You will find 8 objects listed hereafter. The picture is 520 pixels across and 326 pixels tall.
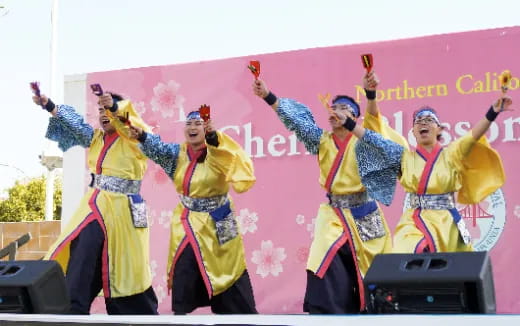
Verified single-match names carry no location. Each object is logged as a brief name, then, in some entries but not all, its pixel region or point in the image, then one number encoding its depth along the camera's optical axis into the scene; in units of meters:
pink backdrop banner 7.98
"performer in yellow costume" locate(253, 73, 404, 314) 6.92
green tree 42.45
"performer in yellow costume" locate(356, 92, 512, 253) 6.81
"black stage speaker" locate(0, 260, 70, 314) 5.25
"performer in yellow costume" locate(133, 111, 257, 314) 7.64
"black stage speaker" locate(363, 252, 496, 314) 4.39
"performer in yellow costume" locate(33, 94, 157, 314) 7.83
